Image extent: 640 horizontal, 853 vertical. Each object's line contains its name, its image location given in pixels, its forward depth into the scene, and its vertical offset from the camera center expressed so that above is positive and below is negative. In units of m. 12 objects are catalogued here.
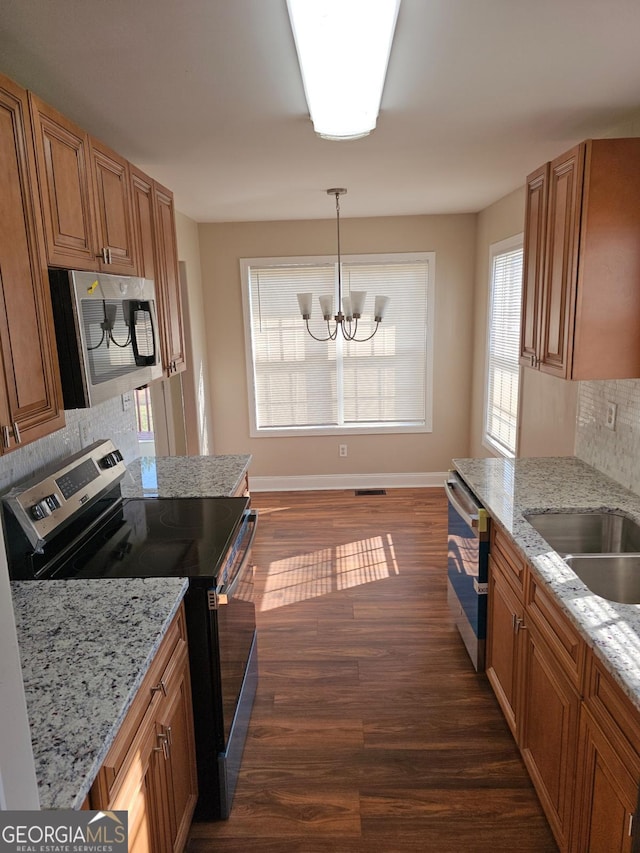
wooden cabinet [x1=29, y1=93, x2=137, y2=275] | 1.64 +0.41
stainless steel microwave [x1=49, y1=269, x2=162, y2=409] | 1.69 -0.05
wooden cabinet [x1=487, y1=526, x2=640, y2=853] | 1.33 -1.19
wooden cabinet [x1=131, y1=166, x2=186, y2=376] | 2.47 +0.31
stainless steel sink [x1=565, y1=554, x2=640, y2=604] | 1.95 -0.93
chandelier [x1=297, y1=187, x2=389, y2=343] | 3.67 +0.06
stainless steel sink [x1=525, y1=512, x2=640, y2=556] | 2.25 -0.90
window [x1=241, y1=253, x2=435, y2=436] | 5.11 -0.38
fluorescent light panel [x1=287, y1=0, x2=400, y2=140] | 1.37 +0.72
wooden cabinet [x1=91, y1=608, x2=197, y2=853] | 1.26 -1.12
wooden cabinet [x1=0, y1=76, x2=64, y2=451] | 1.41 +0.07
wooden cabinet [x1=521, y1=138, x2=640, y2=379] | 2.10 +0.18
